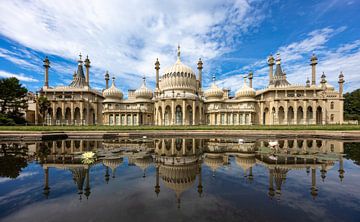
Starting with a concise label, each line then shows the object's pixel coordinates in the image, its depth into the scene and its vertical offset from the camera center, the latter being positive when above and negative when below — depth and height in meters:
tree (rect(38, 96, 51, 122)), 38.62 +1.89
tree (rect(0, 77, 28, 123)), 39.81 +3.48
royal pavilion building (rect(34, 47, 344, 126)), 45.22 +2.05
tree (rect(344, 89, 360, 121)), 58.31 +2.79
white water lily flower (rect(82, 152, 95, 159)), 11.00 -2.72
